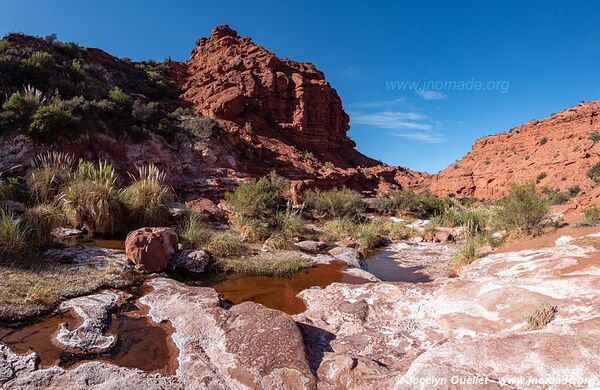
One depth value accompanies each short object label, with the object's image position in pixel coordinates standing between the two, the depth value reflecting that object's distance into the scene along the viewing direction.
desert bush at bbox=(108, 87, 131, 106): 20.44
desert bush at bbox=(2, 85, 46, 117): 14.84
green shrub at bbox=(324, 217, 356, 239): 12.86
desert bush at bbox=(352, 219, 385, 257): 10.84
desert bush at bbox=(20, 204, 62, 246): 6.16
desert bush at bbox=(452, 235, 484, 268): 8.31
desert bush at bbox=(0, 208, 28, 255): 5.64
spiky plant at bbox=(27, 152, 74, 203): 8.18
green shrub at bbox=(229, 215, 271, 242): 10.32
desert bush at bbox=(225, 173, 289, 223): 12.04
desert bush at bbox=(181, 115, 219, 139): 22.38
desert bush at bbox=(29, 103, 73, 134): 14.58
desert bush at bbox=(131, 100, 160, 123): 20.38
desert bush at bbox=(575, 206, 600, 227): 8.63
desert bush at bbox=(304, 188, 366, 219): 16.11
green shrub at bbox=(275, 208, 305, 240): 11.21
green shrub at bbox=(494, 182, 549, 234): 9.33
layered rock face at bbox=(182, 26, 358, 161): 28.86
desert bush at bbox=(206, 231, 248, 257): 8.23
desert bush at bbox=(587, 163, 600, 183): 20.63
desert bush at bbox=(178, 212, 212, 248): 8.38
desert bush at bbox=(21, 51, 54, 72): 18.69
